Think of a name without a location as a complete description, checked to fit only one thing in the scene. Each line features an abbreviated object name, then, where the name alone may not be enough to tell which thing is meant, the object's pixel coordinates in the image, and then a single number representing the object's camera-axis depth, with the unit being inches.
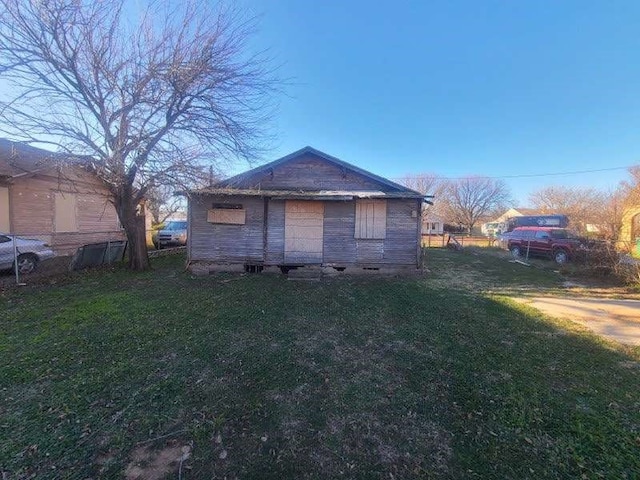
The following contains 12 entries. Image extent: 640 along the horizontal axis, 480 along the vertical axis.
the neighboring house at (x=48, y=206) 445.7
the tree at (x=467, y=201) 1907.0
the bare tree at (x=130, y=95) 290.4
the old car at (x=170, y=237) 679.1
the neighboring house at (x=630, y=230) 394.6
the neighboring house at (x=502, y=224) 1458.7
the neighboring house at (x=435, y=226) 1502.0
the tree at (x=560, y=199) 1459.2
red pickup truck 549.0
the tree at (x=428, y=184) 1995.6
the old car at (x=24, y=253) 345.7
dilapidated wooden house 410.9
